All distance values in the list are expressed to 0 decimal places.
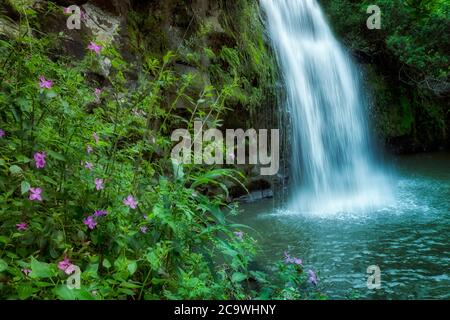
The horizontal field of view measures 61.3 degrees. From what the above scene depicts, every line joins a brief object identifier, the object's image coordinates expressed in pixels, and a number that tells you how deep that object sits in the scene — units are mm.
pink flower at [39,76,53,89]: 1798
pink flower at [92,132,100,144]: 1977
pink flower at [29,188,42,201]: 1635
